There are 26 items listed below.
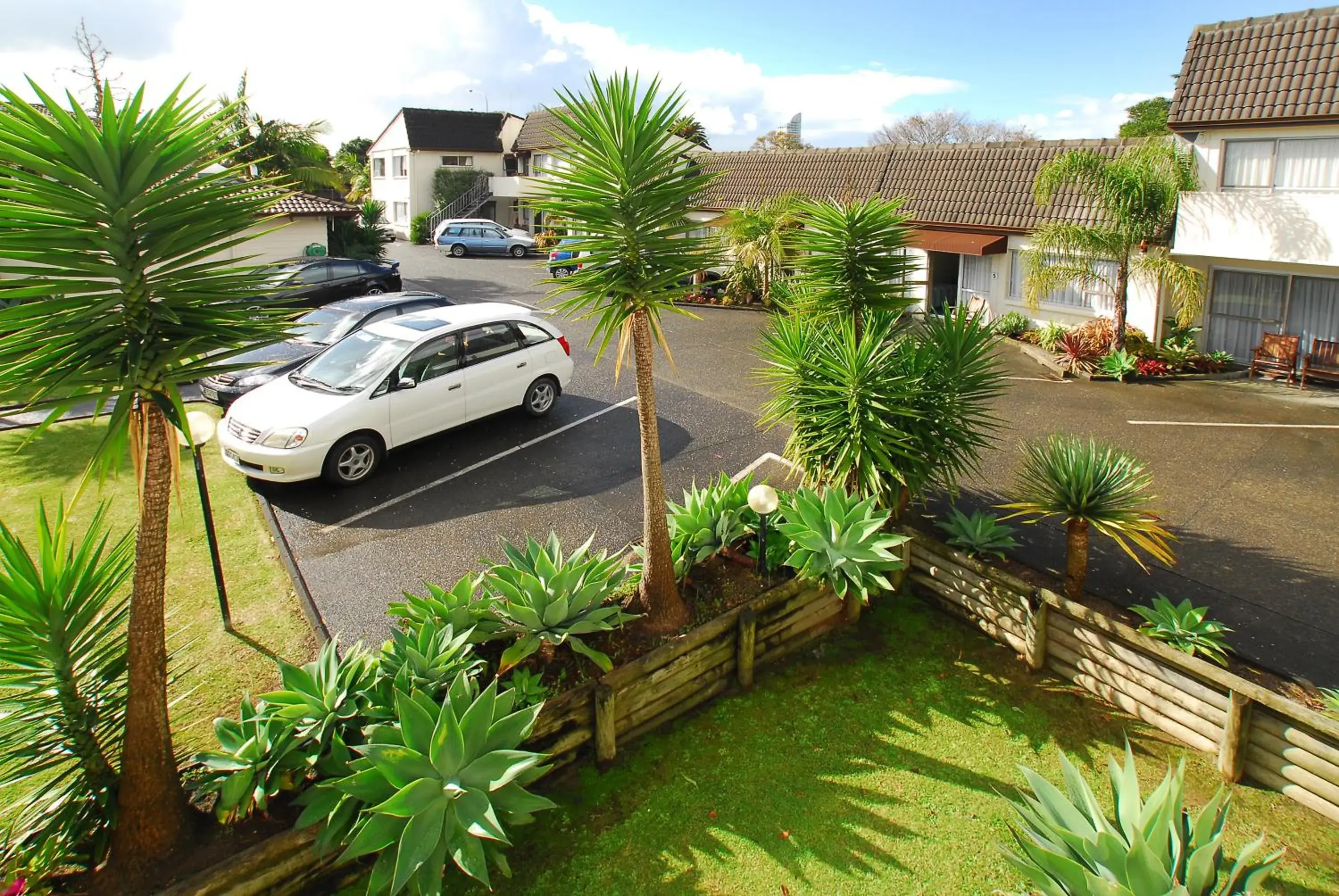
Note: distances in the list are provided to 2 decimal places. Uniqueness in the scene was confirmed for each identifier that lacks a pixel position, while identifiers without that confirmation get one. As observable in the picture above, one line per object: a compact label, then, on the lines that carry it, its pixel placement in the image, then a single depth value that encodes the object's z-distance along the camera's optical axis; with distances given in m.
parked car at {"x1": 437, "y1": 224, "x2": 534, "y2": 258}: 34.25
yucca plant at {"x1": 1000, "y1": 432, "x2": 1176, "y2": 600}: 6.51
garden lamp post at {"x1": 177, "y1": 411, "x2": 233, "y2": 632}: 6.08
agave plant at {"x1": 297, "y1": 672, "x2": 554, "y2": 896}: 3.88
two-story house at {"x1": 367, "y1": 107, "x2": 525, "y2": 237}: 43.31
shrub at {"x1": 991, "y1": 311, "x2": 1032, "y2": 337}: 18.98
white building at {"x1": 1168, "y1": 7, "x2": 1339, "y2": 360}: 13.63
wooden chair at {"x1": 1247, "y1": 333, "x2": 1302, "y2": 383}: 14.76
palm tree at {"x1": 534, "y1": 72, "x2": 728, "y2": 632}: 5.46
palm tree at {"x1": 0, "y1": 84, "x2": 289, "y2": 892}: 3.62
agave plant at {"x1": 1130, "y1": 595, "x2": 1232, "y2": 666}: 5.92
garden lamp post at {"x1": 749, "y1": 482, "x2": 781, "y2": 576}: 6.32
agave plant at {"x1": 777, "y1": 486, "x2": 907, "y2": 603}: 6.20
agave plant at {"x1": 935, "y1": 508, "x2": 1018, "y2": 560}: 7.25
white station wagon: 9.31
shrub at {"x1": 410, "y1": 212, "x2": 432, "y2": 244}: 39.88
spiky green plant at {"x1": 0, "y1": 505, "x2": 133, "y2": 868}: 3.94
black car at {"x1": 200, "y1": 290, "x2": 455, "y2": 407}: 11.96
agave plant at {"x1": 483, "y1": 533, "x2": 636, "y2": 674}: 5.51
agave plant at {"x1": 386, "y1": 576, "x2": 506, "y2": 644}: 5.49
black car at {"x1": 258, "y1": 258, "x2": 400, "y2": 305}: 20.22
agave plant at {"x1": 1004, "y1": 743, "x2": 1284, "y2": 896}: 3.56
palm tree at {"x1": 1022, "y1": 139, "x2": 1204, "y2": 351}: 14.91
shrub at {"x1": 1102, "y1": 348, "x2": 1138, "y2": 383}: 14.92
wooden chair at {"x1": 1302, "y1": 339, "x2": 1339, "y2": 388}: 14.41
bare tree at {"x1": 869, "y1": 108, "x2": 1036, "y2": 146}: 63.56
